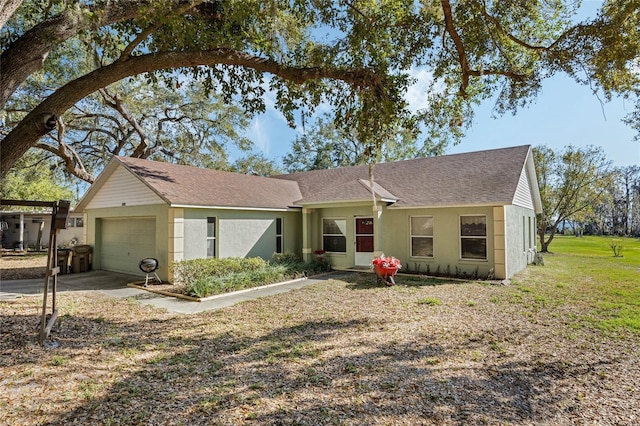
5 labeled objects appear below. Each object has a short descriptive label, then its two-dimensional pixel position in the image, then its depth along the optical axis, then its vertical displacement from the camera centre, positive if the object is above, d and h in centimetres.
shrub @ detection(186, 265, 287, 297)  940 -173
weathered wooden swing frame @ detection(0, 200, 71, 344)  536 -8
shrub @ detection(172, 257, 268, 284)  1080 -145
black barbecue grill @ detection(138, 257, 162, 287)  1070 -131
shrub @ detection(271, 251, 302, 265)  1351 -141
